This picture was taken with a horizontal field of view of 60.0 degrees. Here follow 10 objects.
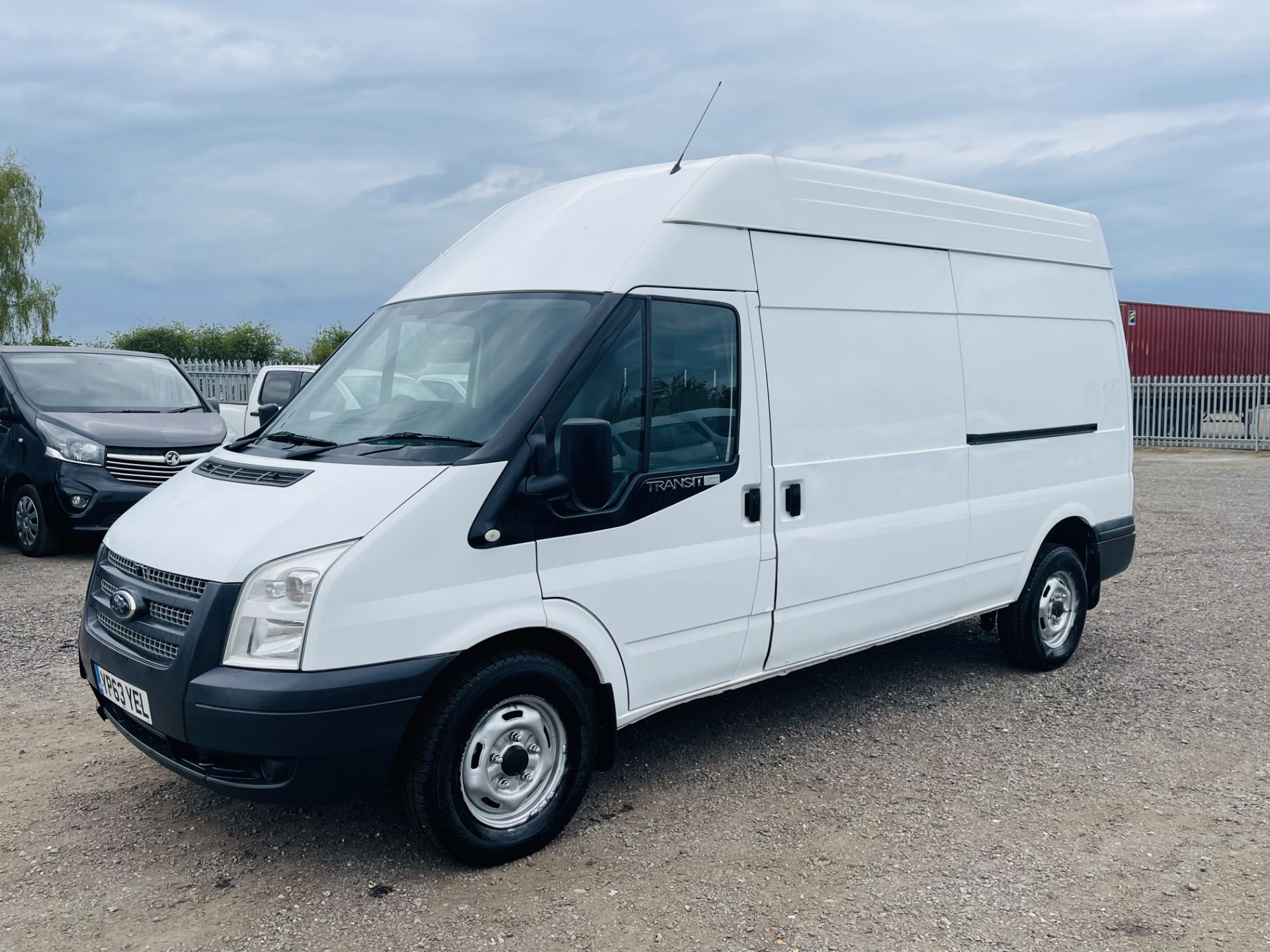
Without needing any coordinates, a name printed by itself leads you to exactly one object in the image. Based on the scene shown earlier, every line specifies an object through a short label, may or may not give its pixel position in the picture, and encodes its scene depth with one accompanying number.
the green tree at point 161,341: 41.59
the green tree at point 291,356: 34.47
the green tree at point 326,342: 37.83
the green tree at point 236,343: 43.03
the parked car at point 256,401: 11.64
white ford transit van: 3.58
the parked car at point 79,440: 9.50
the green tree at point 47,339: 40.00
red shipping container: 27.47
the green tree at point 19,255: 40.28
